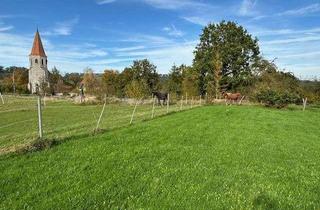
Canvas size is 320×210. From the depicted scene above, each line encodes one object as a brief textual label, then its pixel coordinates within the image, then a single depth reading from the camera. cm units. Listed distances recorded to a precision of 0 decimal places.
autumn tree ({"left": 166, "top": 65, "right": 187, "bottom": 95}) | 5985
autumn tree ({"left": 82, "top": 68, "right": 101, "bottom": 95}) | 4326
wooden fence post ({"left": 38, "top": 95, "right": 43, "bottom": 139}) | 931
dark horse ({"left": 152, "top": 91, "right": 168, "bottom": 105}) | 3690
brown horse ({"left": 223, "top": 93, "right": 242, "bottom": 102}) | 3631
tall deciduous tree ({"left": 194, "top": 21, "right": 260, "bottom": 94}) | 5049
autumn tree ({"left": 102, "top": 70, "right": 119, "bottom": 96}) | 6988
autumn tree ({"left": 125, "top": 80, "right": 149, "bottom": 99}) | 4075
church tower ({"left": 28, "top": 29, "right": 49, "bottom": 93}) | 8707
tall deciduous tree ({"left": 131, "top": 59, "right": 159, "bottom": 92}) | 6358
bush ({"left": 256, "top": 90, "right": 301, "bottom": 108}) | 3277
